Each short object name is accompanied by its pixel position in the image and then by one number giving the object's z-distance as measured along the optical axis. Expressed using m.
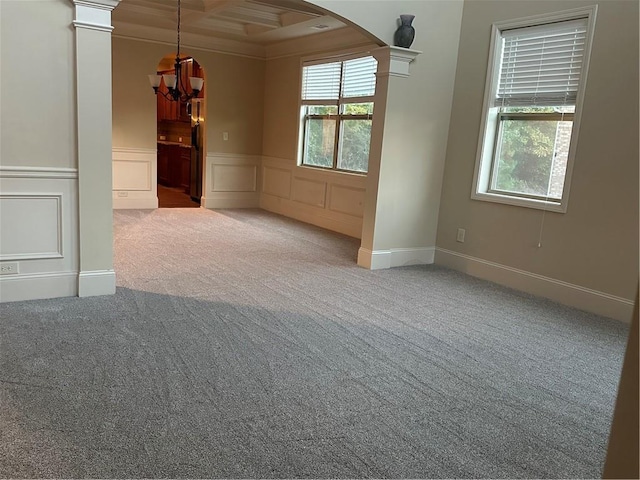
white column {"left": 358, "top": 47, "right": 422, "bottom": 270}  4.79
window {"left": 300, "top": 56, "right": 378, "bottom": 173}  6.60
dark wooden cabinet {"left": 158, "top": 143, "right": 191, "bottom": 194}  10.30
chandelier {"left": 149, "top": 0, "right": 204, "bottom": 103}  5.80
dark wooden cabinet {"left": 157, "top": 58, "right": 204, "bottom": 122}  9.41
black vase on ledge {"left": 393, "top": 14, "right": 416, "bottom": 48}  4.63
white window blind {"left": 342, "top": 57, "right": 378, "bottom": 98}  6.43
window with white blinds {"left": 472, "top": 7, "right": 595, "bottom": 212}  4.25
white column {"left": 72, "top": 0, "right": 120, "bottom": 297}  3.48
